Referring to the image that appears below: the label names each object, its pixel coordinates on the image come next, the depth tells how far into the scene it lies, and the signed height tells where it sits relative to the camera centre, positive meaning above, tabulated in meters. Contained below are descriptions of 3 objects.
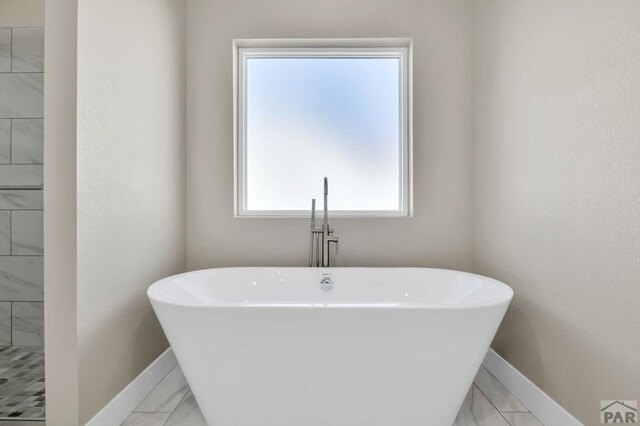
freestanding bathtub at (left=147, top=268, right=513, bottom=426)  1.36 -0.58
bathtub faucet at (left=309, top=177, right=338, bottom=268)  2.33 -0.17
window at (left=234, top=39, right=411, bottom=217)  2.59 +0.60
